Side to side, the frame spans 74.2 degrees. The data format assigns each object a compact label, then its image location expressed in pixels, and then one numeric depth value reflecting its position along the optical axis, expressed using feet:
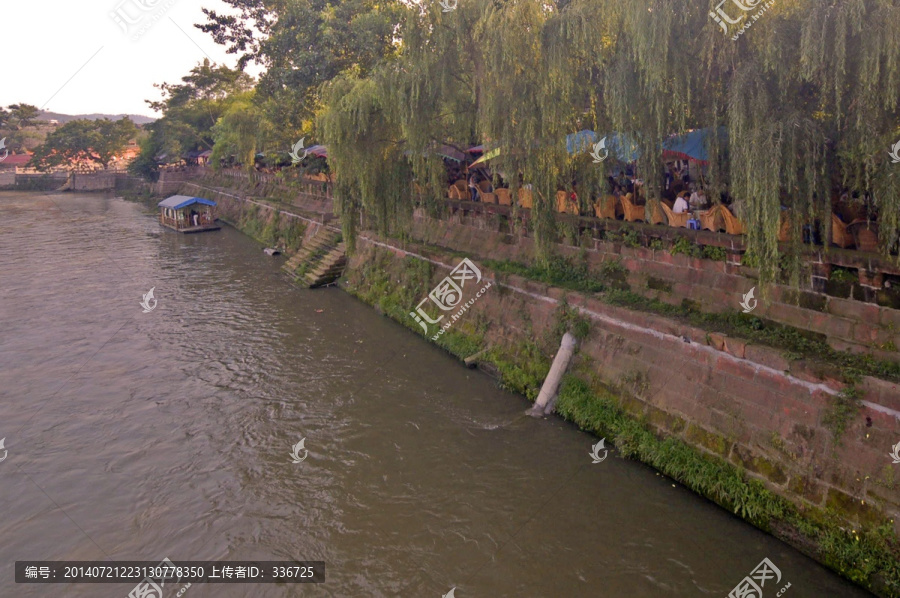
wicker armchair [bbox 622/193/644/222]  40.04
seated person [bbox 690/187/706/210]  37.86
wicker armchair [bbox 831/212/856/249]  28.76
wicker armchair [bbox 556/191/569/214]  44.07
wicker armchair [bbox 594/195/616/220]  41.27
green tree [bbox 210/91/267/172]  114.42
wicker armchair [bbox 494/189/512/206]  51.62
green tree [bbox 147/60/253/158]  170.81
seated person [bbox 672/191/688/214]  37.60
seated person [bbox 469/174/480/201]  57.29
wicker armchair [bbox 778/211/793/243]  29.58
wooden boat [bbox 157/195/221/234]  114.73
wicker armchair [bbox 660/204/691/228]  37.09
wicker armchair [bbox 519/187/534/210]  46.91
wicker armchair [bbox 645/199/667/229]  38.17
